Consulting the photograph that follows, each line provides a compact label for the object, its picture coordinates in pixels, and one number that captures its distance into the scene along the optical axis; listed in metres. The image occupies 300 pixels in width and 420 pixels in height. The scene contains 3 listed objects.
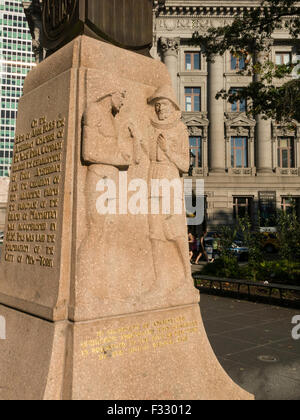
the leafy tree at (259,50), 13.60
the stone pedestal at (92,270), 3.79
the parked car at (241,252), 24.89
